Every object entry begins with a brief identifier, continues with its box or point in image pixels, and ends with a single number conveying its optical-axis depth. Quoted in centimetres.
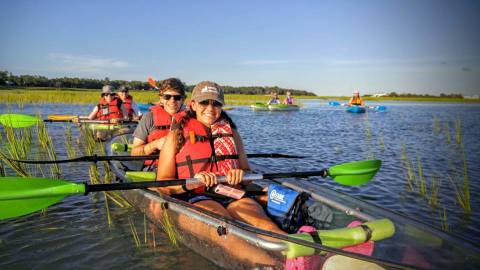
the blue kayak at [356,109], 2694
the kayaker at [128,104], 1077
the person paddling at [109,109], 1036
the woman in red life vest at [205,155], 328
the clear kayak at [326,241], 231
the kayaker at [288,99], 2870
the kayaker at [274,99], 2793
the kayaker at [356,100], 2872
